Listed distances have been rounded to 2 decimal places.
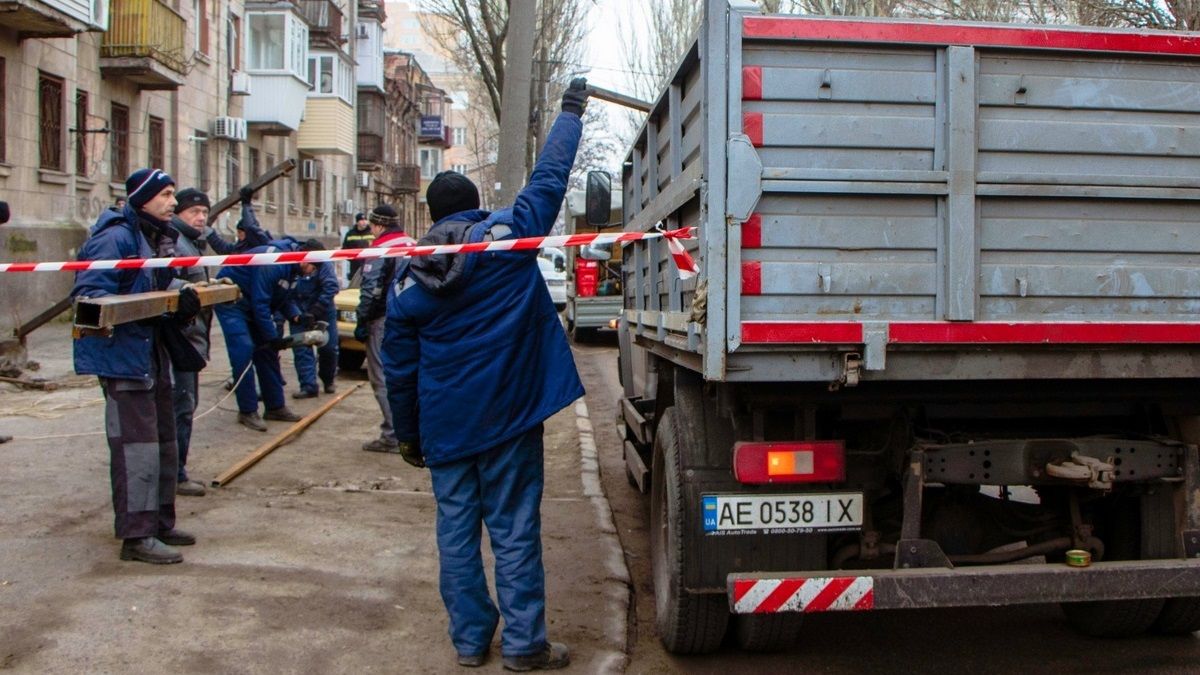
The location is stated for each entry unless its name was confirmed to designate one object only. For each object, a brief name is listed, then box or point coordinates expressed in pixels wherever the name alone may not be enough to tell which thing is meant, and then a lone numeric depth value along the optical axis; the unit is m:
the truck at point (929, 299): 3.72
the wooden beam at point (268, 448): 7.42
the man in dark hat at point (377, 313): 8.36
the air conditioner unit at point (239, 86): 27.38
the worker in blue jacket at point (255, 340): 9.53
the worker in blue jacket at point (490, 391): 4.33
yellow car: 13.85
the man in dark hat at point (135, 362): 5.29
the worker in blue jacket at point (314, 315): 11.12
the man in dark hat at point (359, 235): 11.41
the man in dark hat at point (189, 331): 6.18
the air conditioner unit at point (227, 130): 25.77
